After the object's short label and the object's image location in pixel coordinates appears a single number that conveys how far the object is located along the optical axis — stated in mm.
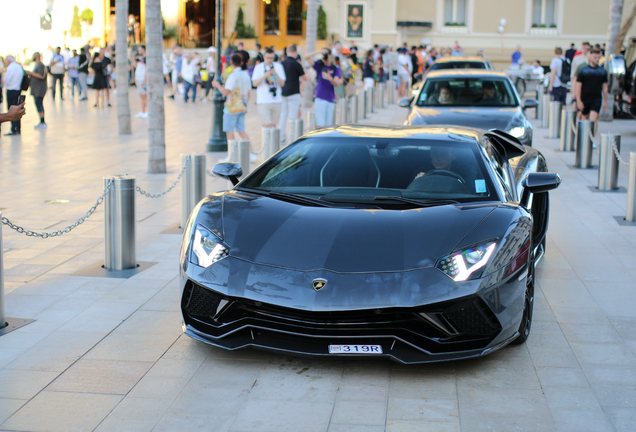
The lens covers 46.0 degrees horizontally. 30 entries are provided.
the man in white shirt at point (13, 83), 17141
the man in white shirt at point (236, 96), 12828
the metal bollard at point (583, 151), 13180
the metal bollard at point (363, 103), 22012
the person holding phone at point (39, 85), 18672
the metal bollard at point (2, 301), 4887
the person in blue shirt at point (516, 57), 41584
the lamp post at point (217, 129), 14852
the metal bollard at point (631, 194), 8578
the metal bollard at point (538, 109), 23406
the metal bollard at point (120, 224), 6379
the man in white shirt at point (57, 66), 27762
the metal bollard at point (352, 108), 20139
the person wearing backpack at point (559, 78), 20859
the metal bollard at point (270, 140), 11648
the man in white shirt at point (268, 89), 13539
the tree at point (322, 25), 53959
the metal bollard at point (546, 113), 21188
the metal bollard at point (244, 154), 9891
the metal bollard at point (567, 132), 15489
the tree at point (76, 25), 46812
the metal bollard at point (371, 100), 24781
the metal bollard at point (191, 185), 8258
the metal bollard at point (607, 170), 10866
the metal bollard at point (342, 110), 18456
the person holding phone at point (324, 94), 16078
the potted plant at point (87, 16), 47438
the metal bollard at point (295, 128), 13297
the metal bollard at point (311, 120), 16188
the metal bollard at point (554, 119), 18250
